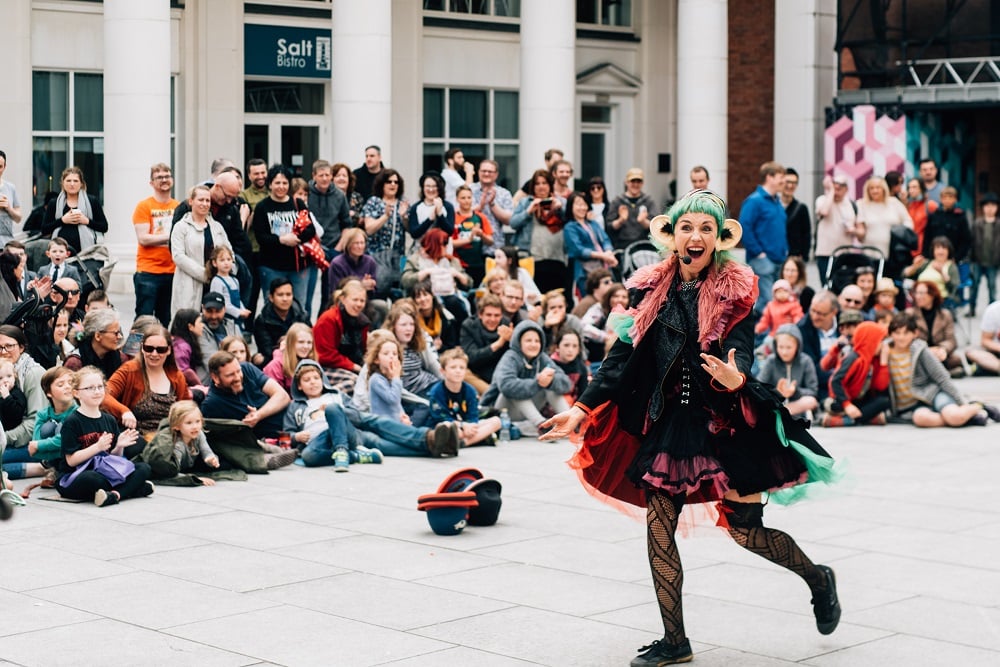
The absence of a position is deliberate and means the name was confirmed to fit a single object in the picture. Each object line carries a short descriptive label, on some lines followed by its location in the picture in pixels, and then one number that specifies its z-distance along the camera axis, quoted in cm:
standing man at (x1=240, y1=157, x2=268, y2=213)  1661
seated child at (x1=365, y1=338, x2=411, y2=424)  1297
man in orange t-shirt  1500
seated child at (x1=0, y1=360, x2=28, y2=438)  1136
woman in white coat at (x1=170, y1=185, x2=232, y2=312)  1430
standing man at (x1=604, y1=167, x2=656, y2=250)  1883
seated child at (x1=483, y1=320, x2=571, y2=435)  1384
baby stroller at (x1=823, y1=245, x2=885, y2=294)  1852
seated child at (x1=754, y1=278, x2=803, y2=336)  1645
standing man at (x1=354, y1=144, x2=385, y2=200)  1759
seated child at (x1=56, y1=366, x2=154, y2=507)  1072
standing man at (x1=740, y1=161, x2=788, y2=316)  1805
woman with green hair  704
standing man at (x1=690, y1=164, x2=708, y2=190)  1917
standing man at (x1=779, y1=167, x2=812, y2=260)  1872
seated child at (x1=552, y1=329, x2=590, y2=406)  1441
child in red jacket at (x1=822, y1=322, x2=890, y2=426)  1466
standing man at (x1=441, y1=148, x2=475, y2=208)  1861
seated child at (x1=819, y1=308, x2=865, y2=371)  1511
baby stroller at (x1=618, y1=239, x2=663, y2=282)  1817
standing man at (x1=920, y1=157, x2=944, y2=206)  2314
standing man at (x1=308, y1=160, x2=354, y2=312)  1645
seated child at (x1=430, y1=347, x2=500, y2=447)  1326
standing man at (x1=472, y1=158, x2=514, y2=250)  1800
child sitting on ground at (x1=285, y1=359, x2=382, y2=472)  1234
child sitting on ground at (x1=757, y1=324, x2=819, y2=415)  1471
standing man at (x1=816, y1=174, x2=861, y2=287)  1873
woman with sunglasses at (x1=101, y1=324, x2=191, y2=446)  1173
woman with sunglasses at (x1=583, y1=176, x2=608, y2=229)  1914
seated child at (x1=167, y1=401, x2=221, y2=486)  1135
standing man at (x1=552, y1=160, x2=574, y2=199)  1811
